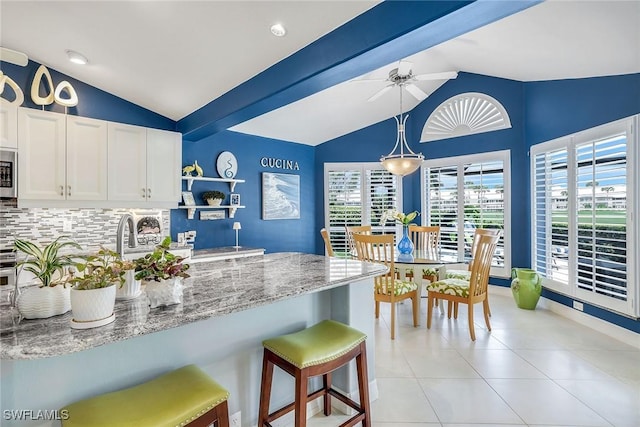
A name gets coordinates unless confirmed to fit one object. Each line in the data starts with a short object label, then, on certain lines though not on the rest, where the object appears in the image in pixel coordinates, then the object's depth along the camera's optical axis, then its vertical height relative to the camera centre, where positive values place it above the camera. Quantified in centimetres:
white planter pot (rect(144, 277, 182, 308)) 121 -30
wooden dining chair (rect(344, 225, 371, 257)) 391 -22
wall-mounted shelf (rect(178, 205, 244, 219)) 416 +13
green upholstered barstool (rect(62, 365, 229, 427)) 102 -67
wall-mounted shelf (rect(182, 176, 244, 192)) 411 +53
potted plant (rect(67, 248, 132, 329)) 103 -25
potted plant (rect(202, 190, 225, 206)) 433 +28
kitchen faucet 144 -7
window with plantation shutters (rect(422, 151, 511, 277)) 471 +26
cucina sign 515 +92
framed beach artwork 513 +36
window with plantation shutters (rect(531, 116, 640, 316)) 294 +0
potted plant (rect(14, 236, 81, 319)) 109 -26
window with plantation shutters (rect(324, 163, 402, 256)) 578 +38
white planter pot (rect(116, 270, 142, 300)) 133 -31
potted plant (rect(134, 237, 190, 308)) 122 -24
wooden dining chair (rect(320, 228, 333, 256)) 389 -32
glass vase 383 -39
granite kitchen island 105 -55
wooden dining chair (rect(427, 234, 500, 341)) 315 -77
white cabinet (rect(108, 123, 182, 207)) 347 +63
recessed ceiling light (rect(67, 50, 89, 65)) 281 +150
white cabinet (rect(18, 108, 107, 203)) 295 +62
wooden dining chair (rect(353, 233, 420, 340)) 321 -66
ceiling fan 328 +158
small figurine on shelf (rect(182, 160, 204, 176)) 412 +65
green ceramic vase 398 -96
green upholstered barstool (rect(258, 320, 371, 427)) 147 -72
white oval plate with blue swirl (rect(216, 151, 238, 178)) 459 +79
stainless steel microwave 284 +41
